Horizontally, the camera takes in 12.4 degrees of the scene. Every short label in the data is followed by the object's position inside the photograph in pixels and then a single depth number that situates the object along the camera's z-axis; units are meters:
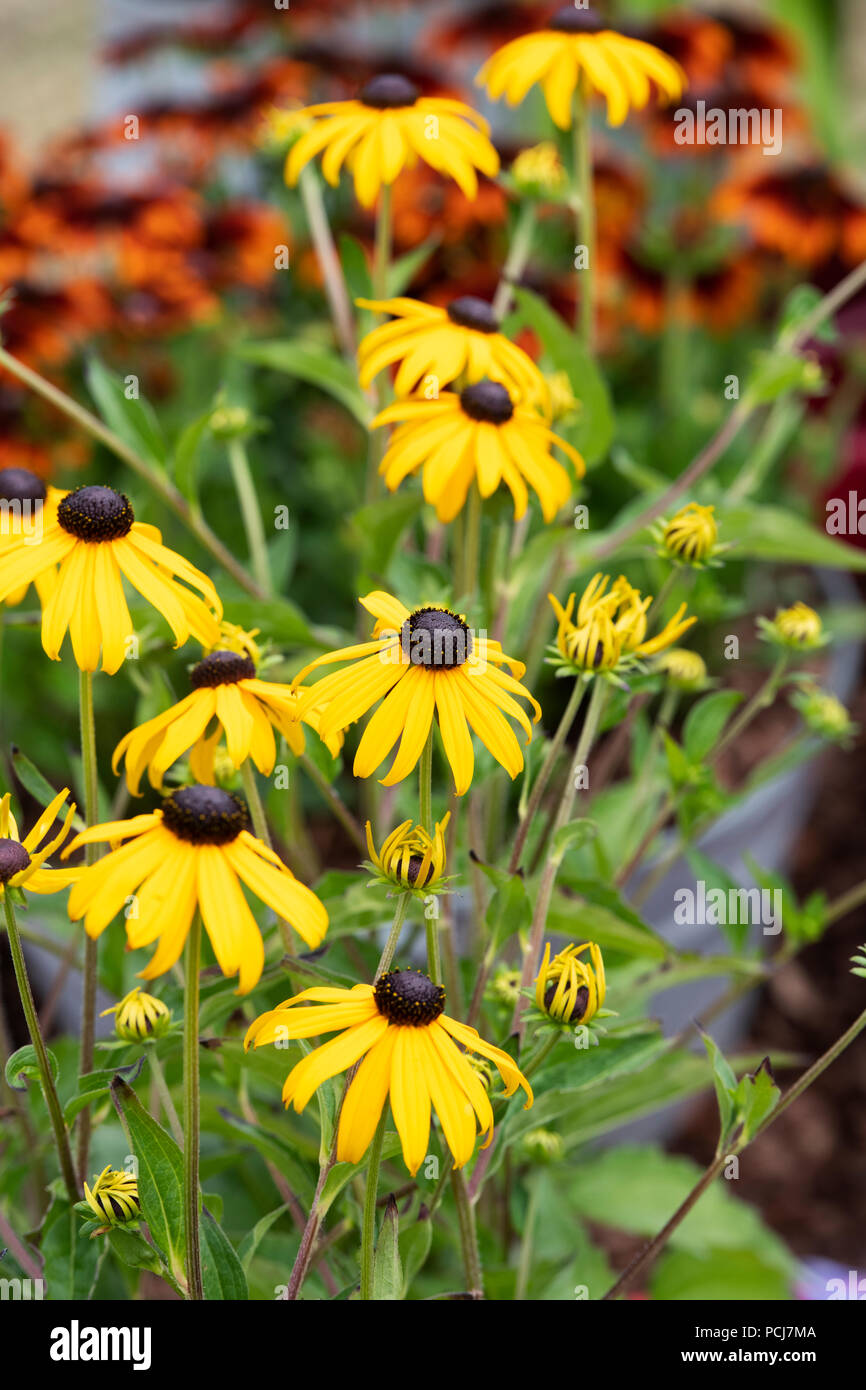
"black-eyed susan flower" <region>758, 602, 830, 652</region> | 1.08
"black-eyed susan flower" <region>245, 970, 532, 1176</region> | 0.89
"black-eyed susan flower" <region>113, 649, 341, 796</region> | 0.91
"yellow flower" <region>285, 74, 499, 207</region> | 1.07
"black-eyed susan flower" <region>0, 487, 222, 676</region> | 0.93
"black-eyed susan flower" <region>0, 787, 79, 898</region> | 0.90
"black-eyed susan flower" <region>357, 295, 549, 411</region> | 1.02
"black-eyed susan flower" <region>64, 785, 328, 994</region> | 0.87
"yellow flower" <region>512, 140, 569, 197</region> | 1.20
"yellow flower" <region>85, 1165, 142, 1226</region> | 0.92
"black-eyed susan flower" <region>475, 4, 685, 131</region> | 1.10
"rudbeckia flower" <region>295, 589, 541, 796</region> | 0.91
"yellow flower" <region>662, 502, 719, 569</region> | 1.00
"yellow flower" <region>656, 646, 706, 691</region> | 1.11
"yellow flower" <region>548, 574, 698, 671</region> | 0.96
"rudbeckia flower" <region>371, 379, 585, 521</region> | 1.00
